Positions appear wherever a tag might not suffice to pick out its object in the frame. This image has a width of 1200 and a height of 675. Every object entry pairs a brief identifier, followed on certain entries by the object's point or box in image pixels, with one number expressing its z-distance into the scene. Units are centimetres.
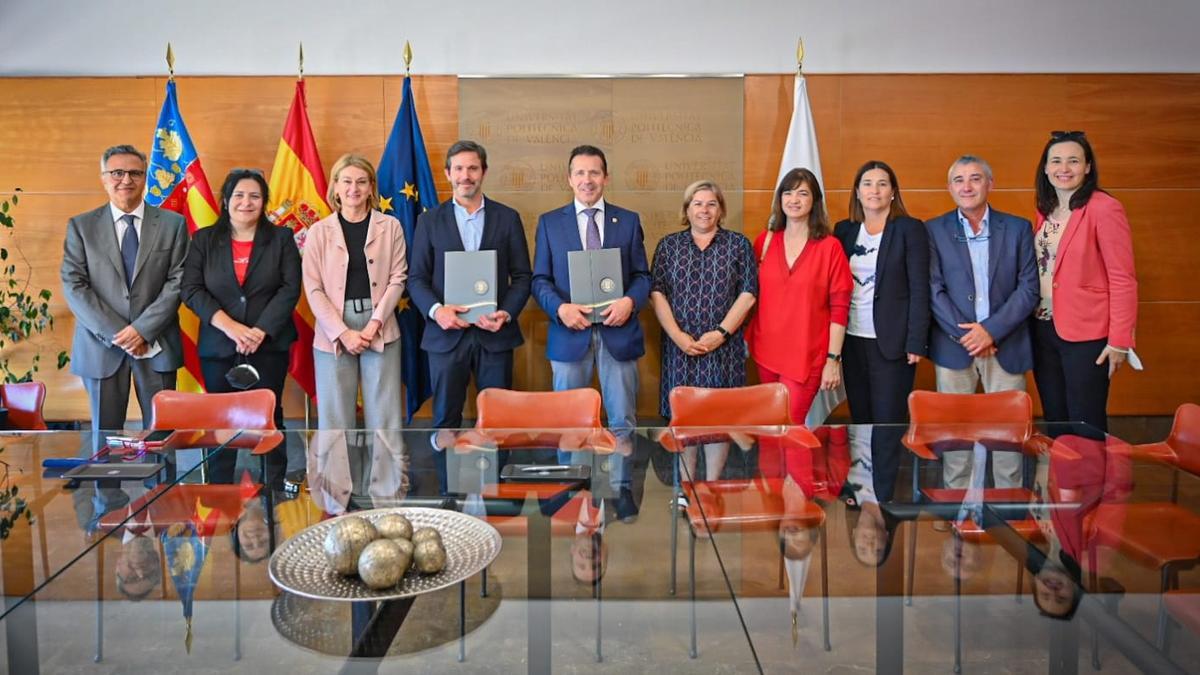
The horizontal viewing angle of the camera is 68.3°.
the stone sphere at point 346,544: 162
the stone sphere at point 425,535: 167
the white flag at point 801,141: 523
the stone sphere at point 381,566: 157
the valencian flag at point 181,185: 493
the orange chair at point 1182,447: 260
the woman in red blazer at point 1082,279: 390
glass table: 149
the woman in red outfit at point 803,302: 414
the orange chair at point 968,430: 190
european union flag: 506
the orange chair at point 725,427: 196
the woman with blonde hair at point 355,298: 423
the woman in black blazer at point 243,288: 427
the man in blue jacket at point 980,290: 403
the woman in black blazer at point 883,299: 411
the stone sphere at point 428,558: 164
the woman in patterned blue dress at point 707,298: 421
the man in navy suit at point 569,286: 427
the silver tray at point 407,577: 158
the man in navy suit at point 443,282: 425
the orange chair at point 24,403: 333
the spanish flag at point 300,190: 501
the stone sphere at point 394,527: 170
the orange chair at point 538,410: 304
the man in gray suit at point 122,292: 429
